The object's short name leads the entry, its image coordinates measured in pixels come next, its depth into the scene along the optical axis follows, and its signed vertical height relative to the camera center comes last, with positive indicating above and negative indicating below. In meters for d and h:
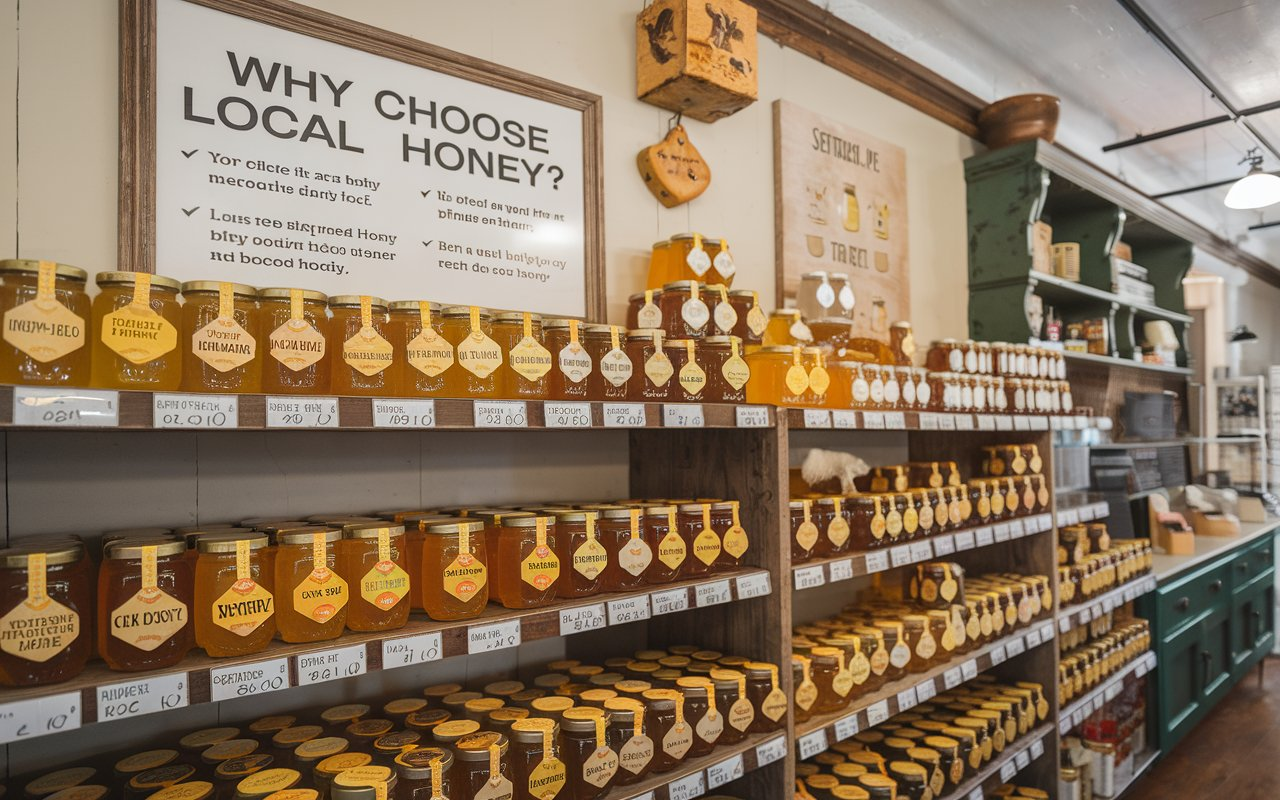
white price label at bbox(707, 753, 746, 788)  1.74 -0.78
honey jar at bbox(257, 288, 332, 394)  1.29 +0.14
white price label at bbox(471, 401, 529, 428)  1.43 +0.02
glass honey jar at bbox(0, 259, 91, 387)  1.06 +0.14
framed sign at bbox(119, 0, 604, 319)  1.60 +0.60
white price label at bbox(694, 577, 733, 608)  1.79 -0.40
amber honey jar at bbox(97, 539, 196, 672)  1.13 -0.26
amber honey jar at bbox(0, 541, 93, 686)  1.05 -0.25
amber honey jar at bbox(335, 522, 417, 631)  1.35 -0.26
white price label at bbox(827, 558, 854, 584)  2.10 -0.40
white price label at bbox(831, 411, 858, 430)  2.07 +0.00
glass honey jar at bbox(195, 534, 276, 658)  1.21 -0.26
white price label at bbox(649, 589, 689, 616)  1.70 -0.39
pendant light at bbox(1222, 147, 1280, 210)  3.95 +1.11
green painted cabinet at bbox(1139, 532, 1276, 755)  3.78 -1.17
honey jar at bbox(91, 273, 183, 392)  1.14 +0.14
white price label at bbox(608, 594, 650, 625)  1.63 -0.39
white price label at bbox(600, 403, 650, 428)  1.62 +0.01
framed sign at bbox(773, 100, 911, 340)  2.81 +0.79
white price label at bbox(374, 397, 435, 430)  1.31 +0.02
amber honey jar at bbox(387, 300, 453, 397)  1.44 +0.13
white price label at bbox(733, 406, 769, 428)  1.86 +0.01
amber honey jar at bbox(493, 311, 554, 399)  1.57 +0.13
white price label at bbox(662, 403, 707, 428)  1.73 +0.01
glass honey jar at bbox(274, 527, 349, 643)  1.28 -0.26
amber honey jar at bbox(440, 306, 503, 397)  1.50 +0.13
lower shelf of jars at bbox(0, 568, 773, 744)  1.04 -0.37
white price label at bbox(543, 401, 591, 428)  1.53 +0.01
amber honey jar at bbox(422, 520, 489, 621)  1.45 -0.27
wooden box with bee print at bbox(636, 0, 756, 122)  2.23 +1.05
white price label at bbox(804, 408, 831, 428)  2.00 +0.00
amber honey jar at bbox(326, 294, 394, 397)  1.36 +0.13
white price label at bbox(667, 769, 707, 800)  1.67 -0.77
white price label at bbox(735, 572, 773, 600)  1.88 -0.40
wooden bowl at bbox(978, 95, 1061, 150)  3.56 +1.34
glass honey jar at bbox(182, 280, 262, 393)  1.22 +0.13
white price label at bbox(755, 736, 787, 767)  1.85 -0.78
